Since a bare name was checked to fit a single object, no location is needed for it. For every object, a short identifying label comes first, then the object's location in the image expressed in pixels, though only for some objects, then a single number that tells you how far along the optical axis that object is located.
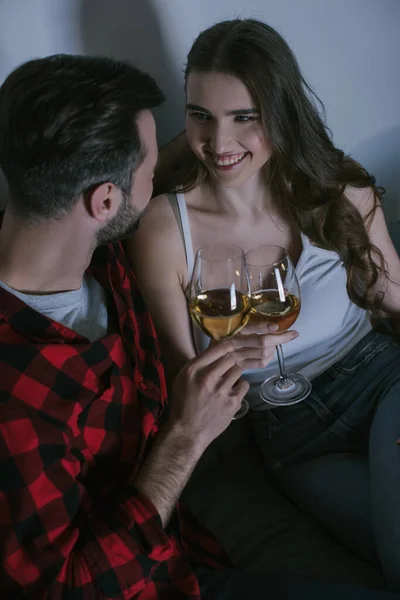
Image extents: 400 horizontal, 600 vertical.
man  0.96
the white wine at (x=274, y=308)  1.24
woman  1.31
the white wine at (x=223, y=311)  1.19
